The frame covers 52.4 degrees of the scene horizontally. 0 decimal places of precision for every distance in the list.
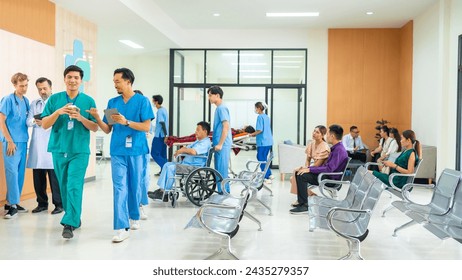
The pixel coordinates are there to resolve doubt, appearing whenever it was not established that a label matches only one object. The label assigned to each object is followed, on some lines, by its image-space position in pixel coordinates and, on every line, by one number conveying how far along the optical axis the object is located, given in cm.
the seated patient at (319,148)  565
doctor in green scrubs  418
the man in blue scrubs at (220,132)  586
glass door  1164
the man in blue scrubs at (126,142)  412
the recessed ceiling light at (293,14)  982
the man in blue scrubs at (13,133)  519
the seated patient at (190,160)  592
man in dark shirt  535
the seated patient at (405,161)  573
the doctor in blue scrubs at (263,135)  885
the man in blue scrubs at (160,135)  776
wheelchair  574
